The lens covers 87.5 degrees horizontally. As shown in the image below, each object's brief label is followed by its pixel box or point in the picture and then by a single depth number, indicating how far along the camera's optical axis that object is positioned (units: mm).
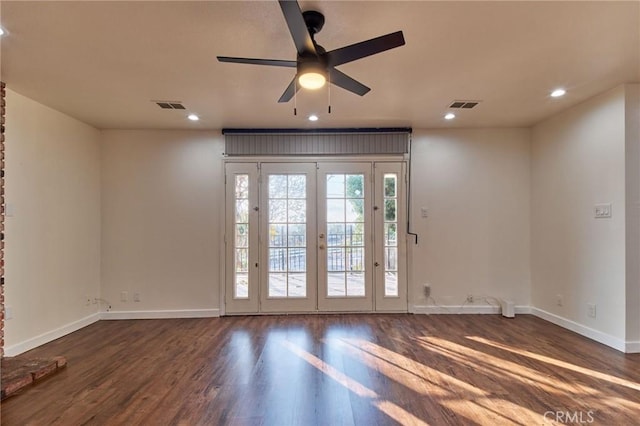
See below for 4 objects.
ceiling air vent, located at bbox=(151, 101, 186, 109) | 3567
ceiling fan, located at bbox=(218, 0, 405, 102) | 1789
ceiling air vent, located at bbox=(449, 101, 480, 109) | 3660
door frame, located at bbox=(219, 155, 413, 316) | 4617
